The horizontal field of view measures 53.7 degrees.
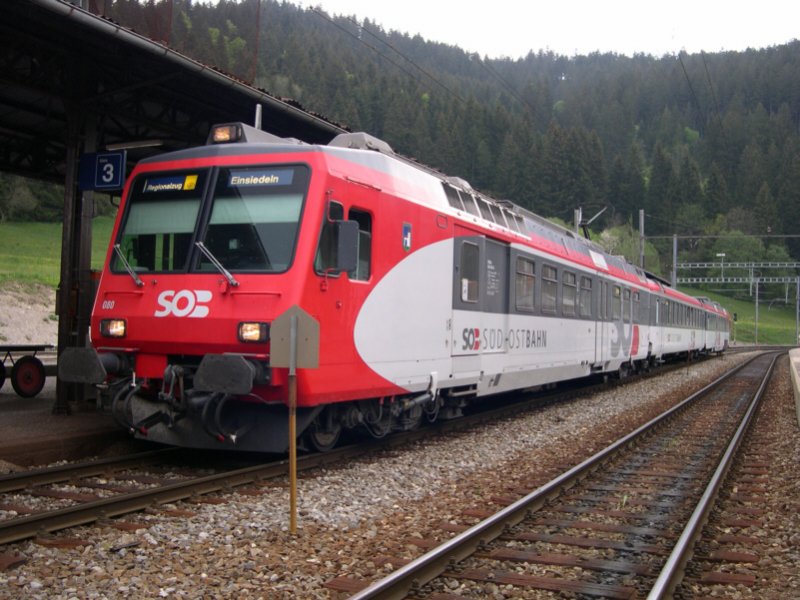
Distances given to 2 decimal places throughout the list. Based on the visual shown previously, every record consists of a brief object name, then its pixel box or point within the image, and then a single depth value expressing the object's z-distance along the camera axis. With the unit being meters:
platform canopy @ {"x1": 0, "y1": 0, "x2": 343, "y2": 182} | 9.22
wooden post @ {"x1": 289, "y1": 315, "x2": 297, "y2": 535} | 5.99
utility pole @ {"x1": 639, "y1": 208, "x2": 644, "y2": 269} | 38.11
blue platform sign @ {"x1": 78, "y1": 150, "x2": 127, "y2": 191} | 10.33
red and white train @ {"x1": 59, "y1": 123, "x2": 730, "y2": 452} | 7.45
